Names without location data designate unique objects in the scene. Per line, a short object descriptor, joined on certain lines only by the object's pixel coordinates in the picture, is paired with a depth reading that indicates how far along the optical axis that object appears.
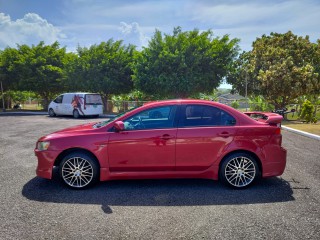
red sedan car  4.73
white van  18.67
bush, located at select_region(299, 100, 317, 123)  15.92
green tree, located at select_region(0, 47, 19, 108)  28.42
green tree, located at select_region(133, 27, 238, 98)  21.25
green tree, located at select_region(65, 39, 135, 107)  24.55
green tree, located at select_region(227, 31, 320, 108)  18.52
